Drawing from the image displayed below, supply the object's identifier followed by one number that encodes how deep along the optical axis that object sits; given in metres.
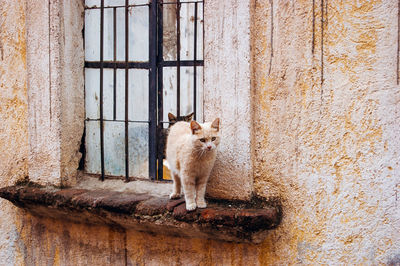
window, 2.92
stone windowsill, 2.22
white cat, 2.20
